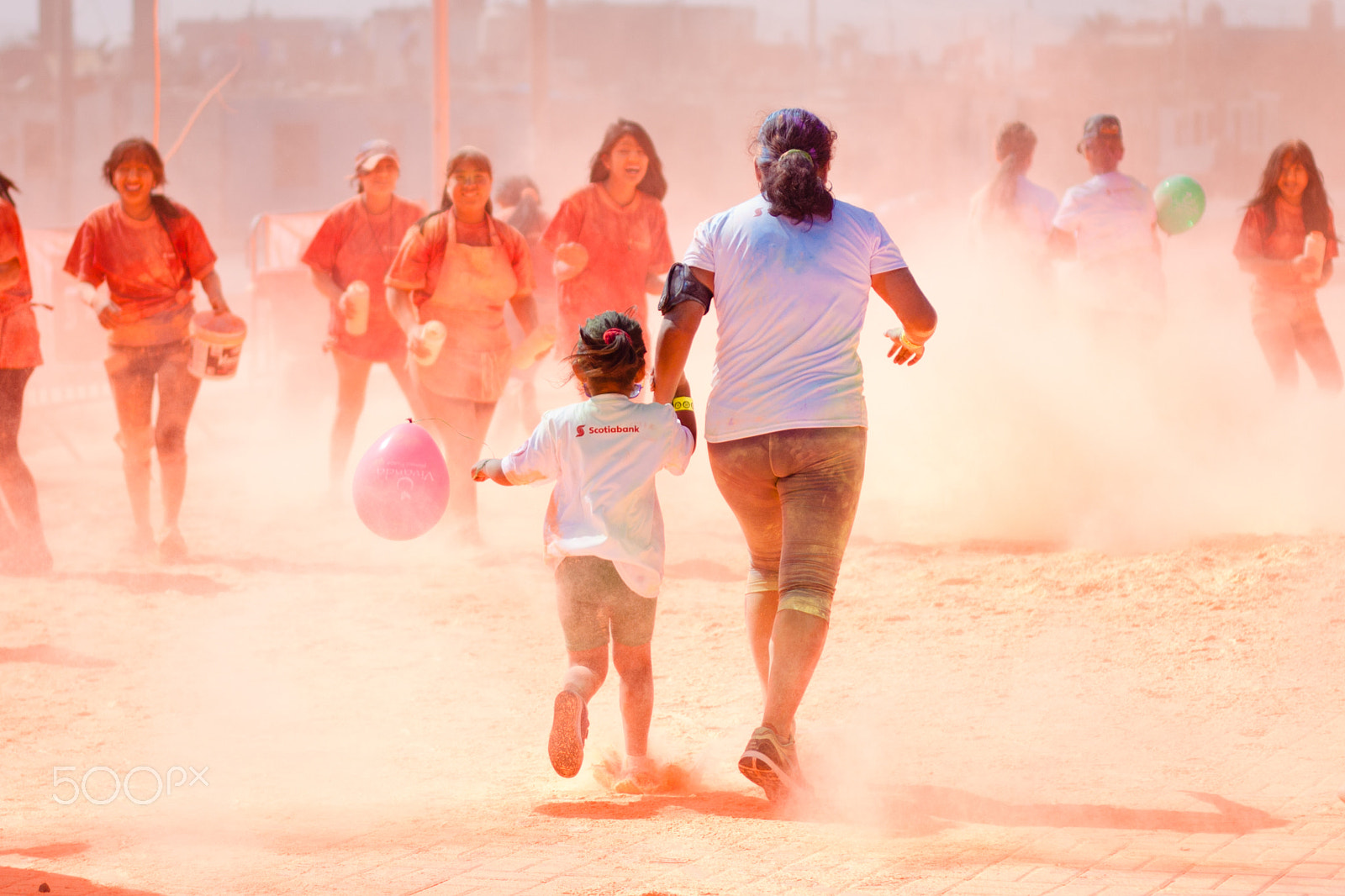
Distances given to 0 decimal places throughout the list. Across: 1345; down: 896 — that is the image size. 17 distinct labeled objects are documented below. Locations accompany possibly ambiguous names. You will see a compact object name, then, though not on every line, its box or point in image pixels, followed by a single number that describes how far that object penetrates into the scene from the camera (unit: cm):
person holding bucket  1596
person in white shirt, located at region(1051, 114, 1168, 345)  1859
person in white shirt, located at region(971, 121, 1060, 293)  1983
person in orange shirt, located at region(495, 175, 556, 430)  2209
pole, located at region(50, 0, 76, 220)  7250
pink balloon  1152
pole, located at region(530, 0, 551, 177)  5356
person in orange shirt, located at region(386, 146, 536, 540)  1586
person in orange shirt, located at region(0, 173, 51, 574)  1548
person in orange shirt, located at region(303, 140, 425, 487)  1830
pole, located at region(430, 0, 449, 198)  2981
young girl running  911
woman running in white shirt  905
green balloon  2045
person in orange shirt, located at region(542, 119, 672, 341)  1633
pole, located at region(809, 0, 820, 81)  7412
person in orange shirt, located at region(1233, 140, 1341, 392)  1886
